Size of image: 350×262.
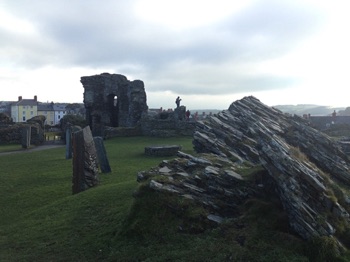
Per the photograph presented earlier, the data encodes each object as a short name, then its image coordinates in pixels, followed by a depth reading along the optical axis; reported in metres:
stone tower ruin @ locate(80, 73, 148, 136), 49.66
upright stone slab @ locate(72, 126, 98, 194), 15.62
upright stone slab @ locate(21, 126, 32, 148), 35.25
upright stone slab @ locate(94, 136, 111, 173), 19.75
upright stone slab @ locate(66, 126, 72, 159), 26.23
